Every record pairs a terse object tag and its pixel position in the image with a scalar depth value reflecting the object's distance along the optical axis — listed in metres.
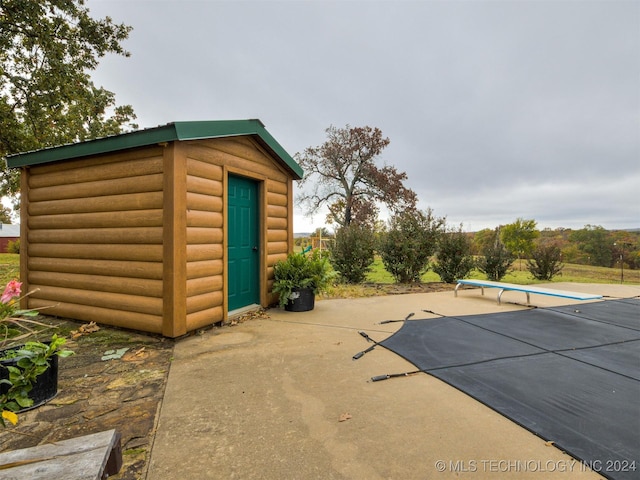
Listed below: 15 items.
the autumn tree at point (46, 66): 7.44
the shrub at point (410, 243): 7.97
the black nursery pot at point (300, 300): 4.78
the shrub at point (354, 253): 8.02
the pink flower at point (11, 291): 1.17
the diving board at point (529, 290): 4.43
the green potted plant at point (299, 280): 4.77
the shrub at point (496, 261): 8.62
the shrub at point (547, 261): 9.16
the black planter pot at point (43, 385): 2.00
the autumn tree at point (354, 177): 18.11
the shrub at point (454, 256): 8.09
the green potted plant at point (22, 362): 1.10
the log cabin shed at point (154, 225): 3.38
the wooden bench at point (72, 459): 1.00
